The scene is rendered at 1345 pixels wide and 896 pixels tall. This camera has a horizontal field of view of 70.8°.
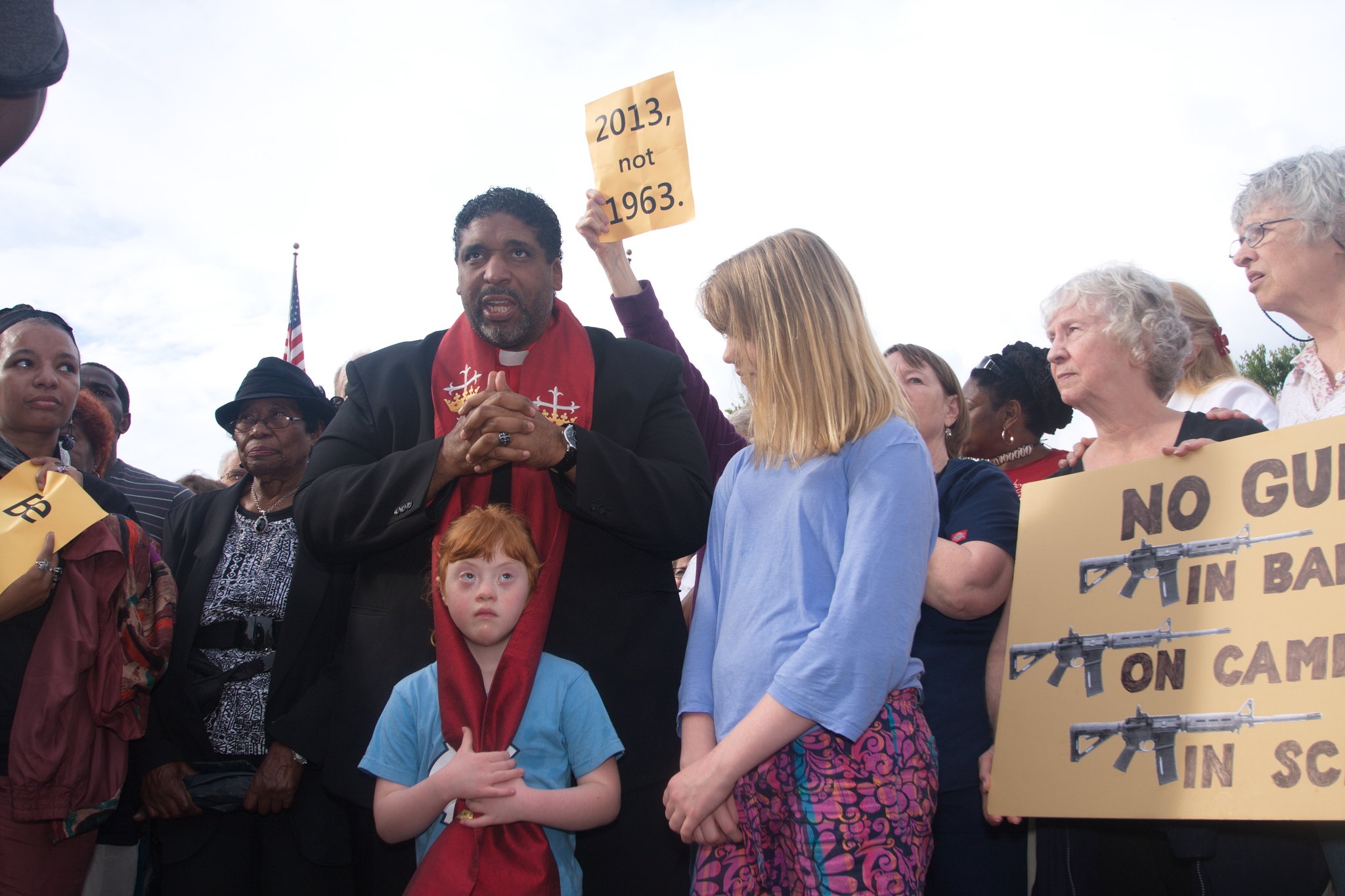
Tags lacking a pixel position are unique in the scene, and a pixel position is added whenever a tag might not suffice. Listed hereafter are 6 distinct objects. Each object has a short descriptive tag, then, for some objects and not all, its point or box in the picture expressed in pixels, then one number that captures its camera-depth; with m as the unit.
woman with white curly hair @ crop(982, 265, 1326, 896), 2.45
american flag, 10.27
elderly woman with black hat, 3.28
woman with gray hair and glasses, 2.54
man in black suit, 2.60
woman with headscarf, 3.00
